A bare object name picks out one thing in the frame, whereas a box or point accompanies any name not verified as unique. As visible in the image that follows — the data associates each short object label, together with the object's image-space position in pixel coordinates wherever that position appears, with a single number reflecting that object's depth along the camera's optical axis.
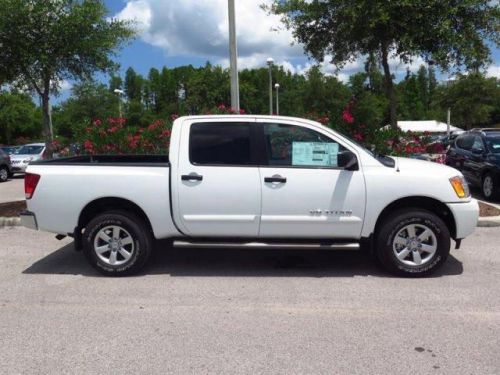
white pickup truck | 5.57
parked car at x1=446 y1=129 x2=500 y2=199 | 10.80
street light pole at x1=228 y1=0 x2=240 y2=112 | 11.08
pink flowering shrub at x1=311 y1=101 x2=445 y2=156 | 9.65
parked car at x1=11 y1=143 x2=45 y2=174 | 20.56
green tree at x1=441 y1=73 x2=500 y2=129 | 41.66
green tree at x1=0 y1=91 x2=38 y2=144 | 51.72
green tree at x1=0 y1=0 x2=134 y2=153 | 9.32
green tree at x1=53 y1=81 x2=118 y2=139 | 51.33
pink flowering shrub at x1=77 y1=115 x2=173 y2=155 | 10.26
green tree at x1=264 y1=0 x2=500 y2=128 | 8.92
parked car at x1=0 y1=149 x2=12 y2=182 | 19.02
